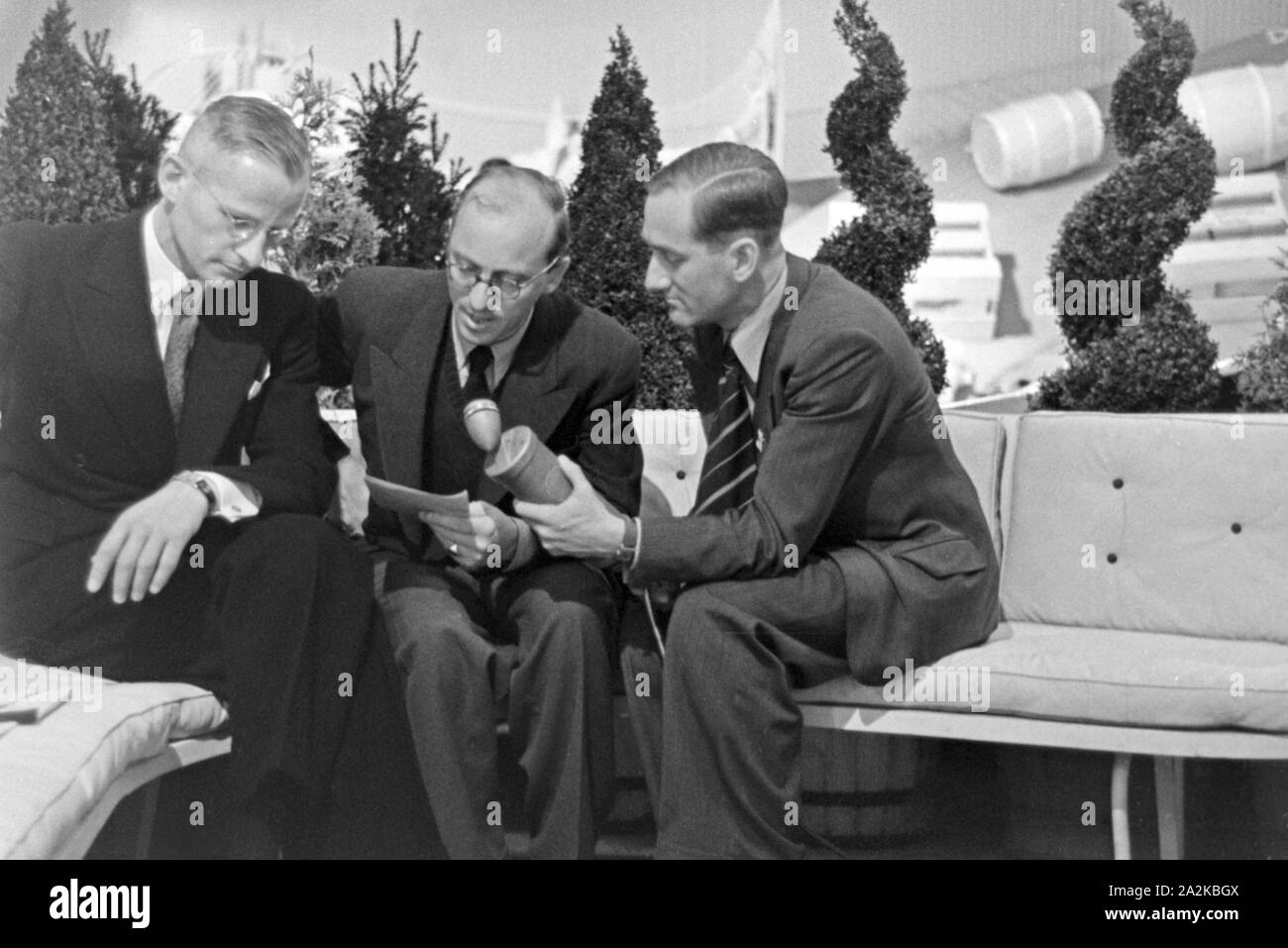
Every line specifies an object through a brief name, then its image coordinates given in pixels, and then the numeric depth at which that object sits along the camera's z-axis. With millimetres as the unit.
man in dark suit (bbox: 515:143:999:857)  2912
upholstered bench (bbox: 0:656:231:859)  2285
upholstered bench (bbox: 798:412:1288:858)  3043
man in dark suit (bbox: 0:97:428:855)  2783
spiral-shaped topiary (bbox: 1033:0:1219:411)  4930
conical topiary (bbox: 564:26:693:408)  4781
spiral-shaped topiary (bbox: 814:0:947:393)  5070
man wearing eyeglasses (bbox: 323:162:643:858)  2934
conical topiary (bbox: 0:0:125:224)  4809
